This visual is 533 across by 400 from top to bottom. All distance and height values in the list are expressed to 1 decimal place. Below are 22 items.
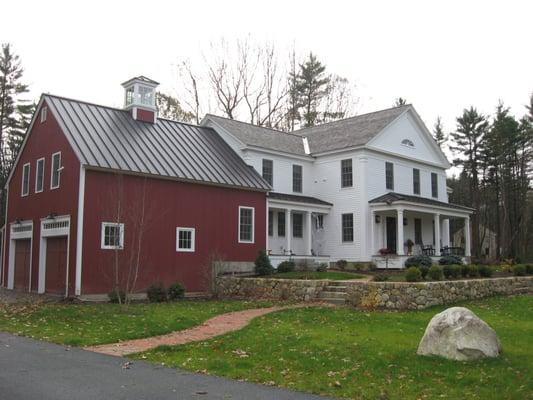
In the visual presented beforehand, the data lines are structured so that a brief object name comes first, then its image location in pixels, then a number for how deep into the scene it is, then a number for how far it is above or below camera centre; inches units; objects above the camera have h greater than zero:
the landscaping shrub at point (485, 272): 775.5 -18.5
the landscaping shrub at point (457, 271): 725.3 -16.2
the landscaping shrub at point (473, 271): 759.4 -16.9
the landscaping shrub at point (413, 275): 653.3 -19.5
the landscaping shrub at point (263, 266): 894.4 -13.4
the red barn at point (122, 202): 772.0 +84.7
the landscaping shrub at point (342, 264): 1049.5 -11.3
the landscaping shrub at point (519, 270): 850.8 -17.0
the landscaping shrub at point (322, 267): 935.7 -16.1
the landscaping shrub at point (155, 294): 757.9 -49.9
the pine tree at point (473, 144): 1758.1 +364.1
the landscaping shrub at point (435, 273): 674.8 -17.6
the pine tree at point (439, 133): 2119.6 +480.2
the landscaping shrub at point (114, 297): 733.9 -52.7
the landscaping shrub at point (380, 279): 687.7 -25.7
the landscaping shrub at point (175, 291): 785.1 -47.7
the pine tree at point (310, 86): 1903.3 +585.5
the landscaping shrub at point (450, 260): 1008.2 -2.7
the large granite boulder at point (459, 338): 342.3 -49.4
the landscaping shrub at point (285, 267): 927.7 -15.4
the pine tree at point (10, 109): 1669.5 +440.8
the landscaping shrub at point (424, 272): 691.8 -16.8
